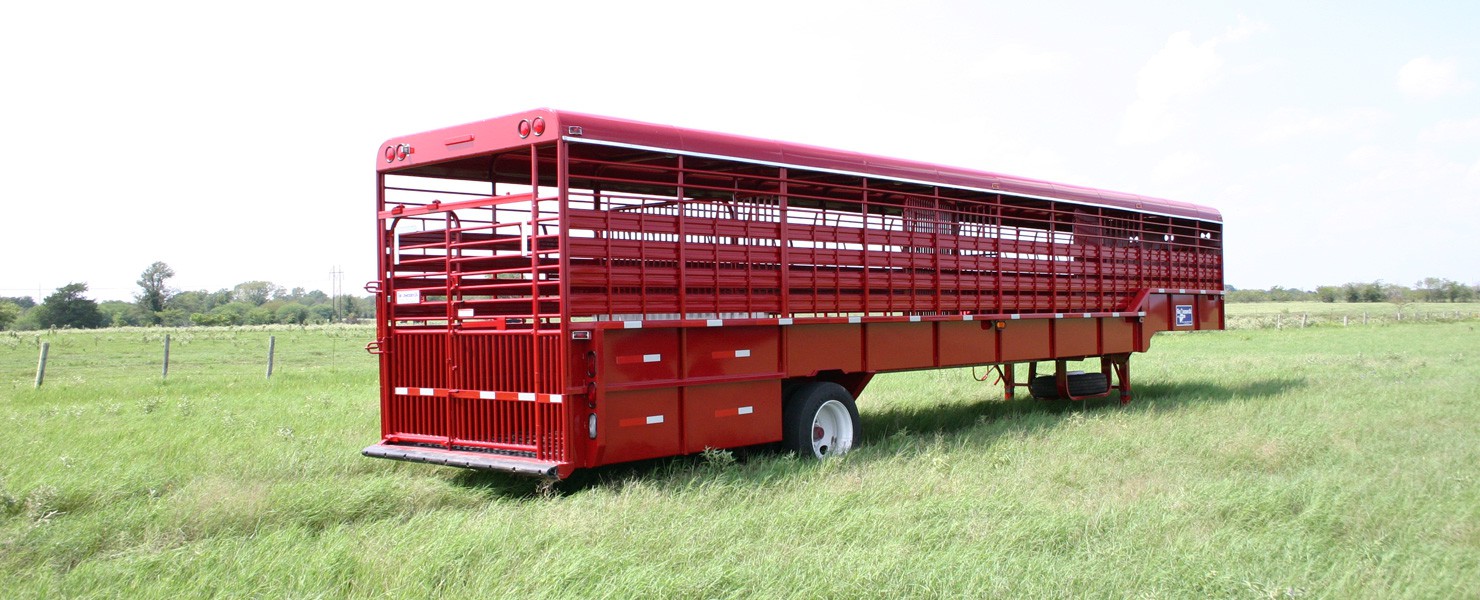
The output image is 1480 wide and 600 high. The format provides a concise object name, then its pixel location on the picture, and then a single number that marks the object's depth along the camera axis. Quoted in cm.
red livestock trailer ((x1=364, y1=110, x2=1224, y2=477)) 739
